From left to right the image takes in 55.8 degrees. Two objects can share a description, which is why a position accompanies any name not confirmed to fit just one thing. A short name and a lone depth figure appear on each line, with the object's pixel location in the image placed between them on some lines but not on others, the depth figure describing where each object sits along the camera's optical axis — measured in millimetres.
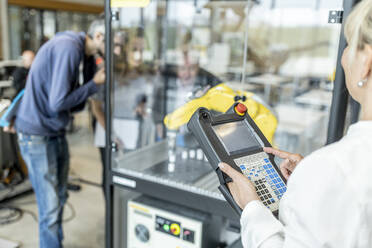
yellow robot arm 1406
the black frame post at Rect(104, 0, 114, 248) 1464
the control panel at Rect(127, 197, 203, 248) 1423
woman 601
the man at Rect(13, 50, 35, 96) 2319
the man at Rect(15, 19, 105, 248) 1688
